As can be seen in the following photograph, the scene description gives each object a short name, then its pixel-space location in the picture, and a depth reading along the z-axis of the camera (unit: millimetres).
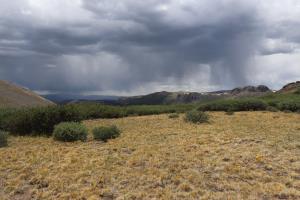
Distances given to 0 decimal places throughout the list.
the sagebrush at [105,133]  20847
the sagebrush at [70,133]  20984
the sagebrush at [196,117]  28078
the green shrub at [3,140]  20250
